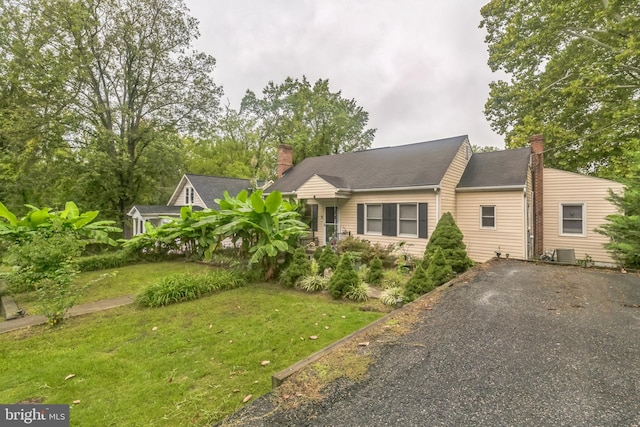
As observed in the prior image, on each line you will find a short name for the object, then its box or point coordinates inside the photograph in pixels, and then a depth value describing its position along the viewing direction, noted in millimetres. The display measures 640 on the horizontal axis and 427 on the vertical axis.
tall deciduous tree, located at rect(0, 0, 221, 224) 15336
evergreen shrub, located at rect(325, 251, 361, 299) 6914
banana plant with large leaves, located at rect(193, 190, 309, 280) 7926
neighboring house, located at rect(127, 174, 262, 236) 17625
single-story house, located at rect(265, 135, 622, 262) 10484
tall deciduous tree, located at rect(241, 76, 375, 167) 26797
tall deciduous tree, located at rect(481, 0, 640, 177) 12117
